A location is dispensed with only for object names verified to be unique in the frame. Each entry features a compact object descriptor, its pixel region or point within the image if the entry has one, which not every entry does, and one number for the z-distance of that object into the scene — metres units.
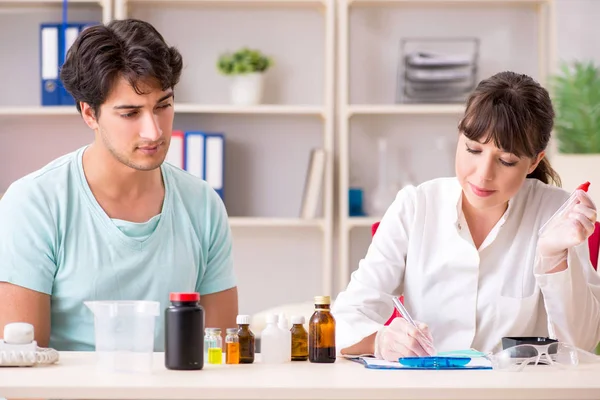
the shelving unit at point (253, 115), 4.89
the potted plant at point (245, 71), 4.67
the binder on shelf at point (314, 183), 4.63
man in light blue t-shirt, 2.79
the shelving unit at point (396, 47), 4.83
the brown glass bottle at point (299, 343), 2.58
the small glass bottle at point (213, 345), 2.52
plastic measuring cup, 2.39
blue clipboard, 2.47
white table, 2.26
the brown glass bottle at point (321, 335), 2.55
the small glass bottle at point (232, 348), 2.53
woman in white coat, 2.69
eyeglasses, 2.47
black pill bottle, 2.42
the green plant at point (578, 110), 4.45
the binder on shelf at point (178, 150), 4.55
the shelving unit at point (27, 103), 4.87
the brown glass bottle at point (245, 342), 2.54
